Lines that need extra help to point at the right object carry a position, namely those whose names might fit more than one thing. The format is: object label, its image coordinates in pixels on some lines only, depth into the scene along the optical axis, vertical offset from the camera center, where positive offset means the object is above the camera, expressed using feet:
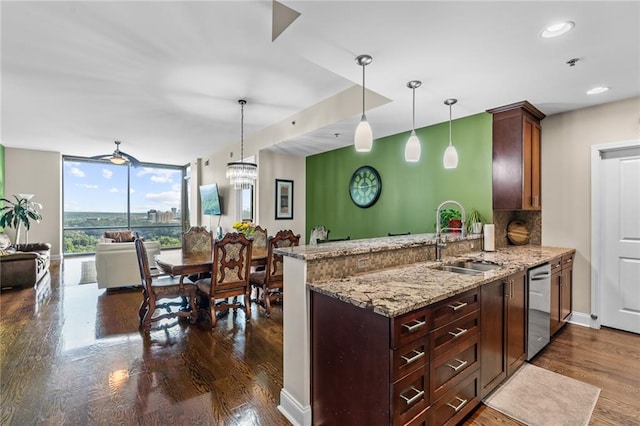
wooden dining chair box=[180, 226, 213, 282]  14.15 -1.37
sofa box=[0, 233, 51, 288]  16.06 -2.94
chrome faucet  9.11 -0.99
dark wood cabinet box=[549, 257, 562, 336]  9.93 -2.71
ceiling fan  20.26 +3.87
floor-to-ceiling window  28.35 +1.29
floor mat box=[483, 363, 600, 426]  6.52 -4.37
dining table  10.89 -1.82
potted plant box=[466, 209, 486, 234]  11.79 -0.36
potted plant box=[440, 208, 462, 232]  12.05 -0.29
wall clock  16.46 +1.52
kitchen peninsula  4.84 -2.23
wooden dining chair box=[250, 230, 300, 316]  12.50 -2.48
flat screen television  24.32 +1.18
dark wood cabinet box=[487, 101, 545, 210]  11.09 +2.12
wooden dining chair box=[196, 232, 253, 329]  11.00 -2.26
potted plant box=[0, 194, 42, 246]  21.74 +0.03
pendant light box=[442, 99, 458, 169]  9.53 +1.73
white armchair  15.71 -2.70
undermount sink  8.58 -1.60
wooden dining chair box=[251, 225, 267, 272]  15.23 -1.28
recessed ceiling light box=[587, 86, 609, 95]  9.57 +3.93
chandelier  14.75 +1.98
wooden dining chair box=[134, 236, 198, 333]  10.93 -2.92
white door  10.51 -0.96
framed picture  19.85 +0.97
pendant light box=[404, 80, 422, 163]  8.57 +1.81
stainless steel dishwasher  8.62 -2.81
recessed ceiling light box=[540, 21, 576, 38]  6.37 +3.95
